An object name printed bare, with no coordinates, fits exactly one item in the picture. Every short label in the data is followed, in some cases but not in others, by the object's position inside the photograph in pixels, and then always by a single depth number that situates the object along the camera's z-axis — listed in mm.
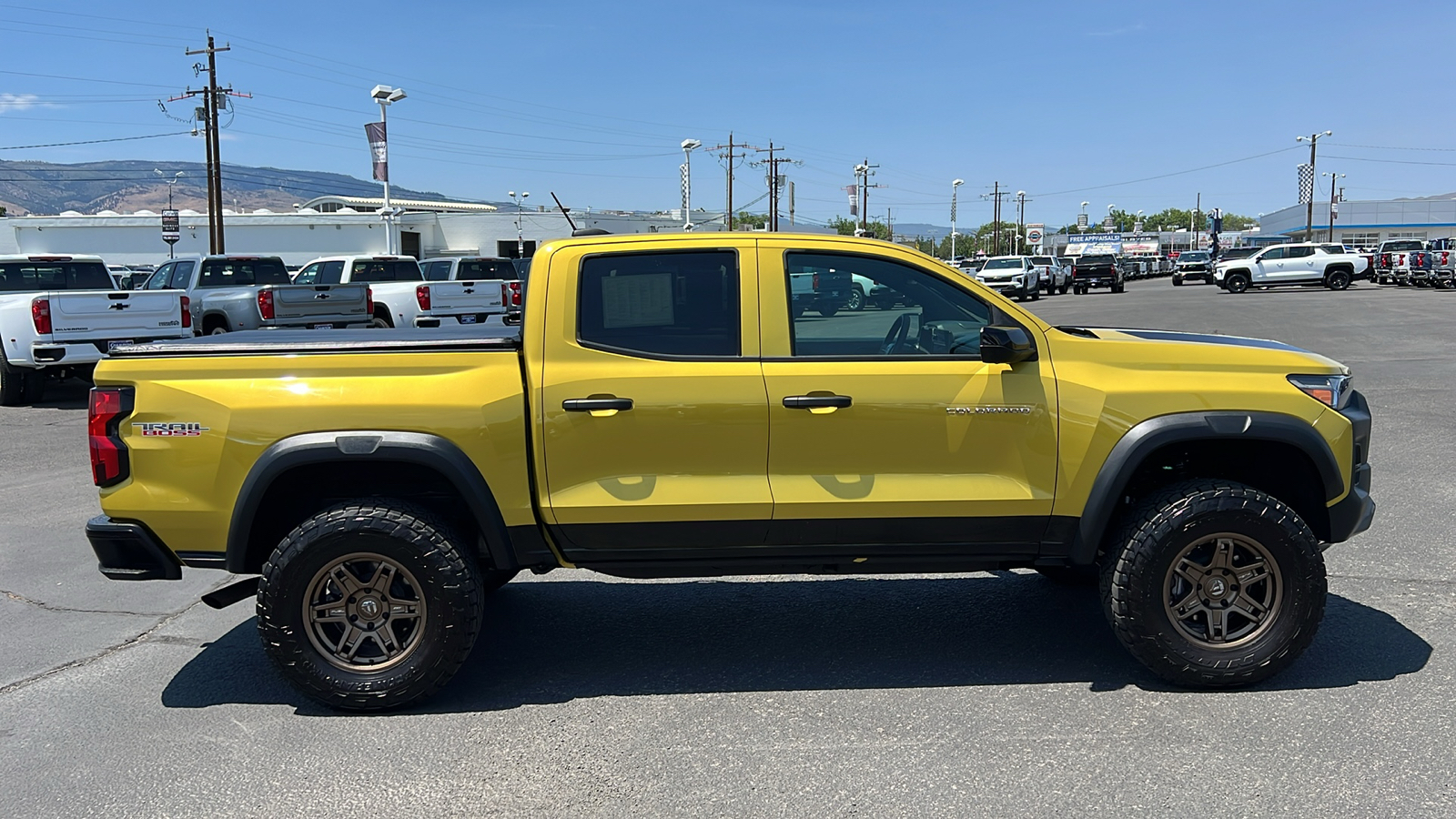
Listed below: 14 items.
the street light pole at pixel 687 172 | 53906
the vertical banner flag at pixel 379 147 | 38875
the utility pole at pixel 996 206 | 116488
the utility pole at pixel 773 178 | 77438
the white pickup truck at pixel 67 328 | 13508
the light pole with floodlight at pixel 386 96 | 36938
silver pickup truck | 16453
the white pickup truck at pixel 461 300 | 19094
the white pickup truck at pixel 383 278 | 19266
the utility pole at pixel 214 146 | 39288
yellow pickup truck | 4379
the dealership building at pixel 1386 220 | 108500
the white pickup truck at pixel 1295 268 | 42594
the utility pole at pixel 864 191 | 81231
